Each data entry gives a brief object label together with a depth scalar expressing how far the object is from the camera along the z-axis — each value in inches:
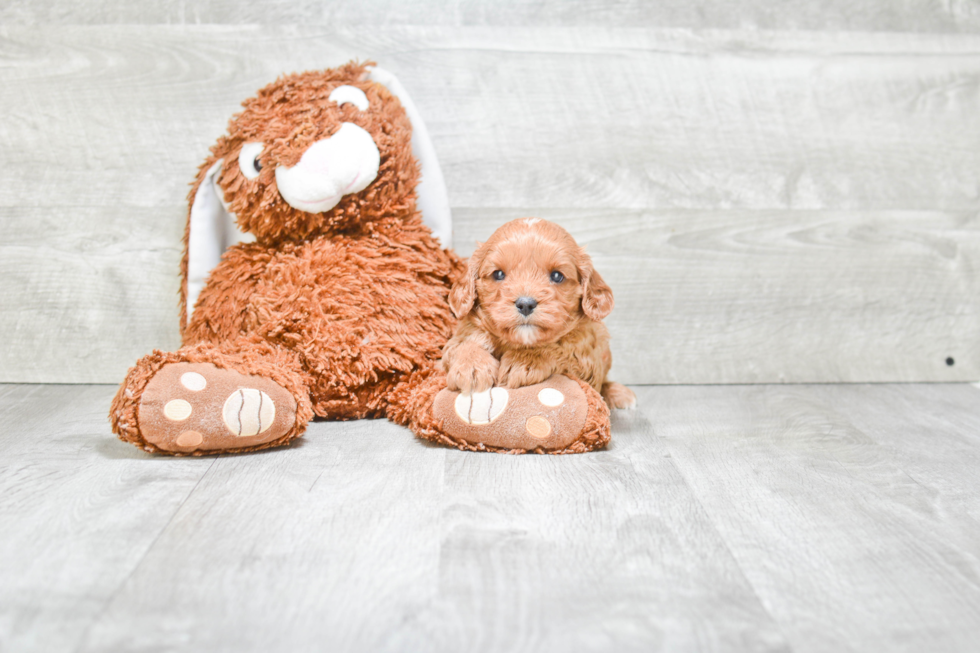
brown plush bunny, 39.9
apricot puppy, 38.1
